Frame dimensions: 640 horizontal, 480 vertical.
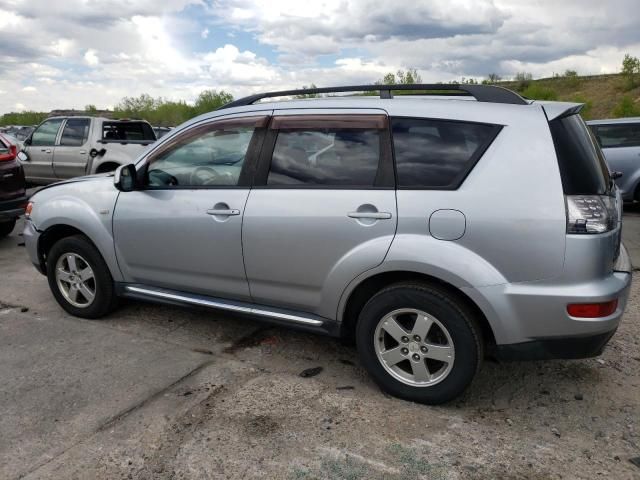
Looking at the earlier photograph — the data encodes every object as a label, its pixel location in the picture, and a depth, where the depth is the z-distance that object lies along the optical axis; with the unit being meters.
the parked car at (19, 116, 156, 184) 10.63
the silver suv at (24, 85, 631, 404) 2.77
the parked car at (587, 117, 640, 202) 9.84
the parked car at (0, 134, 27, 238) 7.04
